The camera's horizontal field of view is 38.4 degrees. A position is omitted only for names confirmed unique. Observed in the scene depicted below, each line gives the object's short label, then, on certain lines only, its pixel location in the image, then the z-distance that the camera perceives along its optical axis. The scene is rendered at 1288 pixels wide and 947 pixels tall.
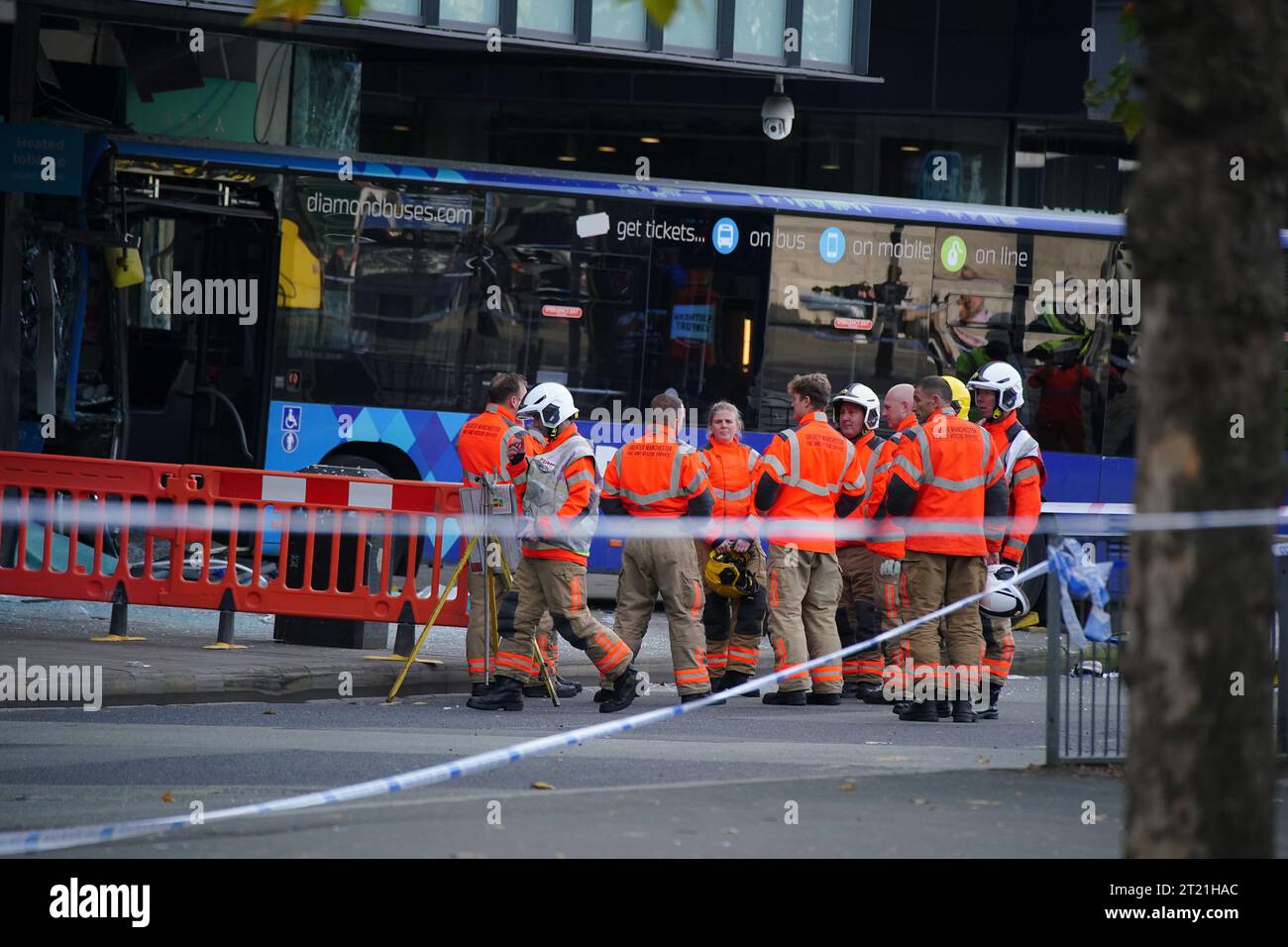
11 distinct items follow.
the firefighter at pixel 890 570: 11.40
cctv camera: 20.06
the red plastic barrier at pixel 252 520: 12.41
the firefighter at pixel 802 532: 11.73
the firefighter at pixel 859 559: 12.47
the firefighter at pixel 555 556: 10.59
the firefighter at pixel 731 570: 11.74
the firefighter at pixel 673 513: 11.22
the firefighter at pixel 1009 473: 11.59
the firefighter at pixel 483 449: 11.56
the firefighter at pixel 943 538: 10.98
